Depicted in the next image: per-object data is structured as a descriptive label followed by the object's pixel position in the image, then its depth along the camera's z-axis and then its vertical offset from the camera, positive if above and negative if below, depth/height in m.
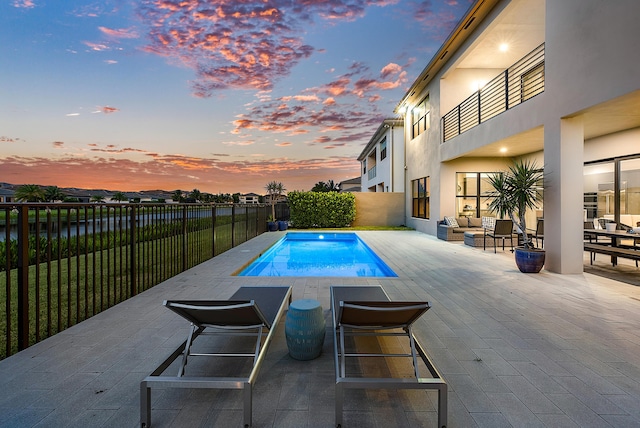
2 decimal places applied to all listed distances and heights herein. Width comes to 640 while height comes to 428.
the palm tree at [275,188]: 21.23 +1.66
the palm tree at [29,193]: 35.22 +2.05
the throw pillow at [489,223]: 9.73 -0.42
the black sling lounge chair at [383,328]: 1.88 -1.02
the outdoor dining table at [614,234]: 5.85 -0.49
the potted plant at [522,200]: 6.18 +0.27
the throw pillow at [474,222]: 11.70 -0.47
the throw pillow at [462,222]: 11.66 -0.47
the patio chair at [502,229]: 8.88 -0.57
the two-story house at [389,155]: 17.89 +3.61
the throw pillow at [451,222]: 11.43 -0.46
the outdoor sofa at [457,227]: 11.15 -0.66
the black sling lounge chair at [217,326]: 1.87 -1.09
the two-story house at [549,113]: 5.15 +2.28
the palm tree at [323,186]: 47.06 +4.43
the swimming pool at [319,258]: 7.47 -1.55
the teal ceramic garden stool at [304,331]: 2.72 -1.14
